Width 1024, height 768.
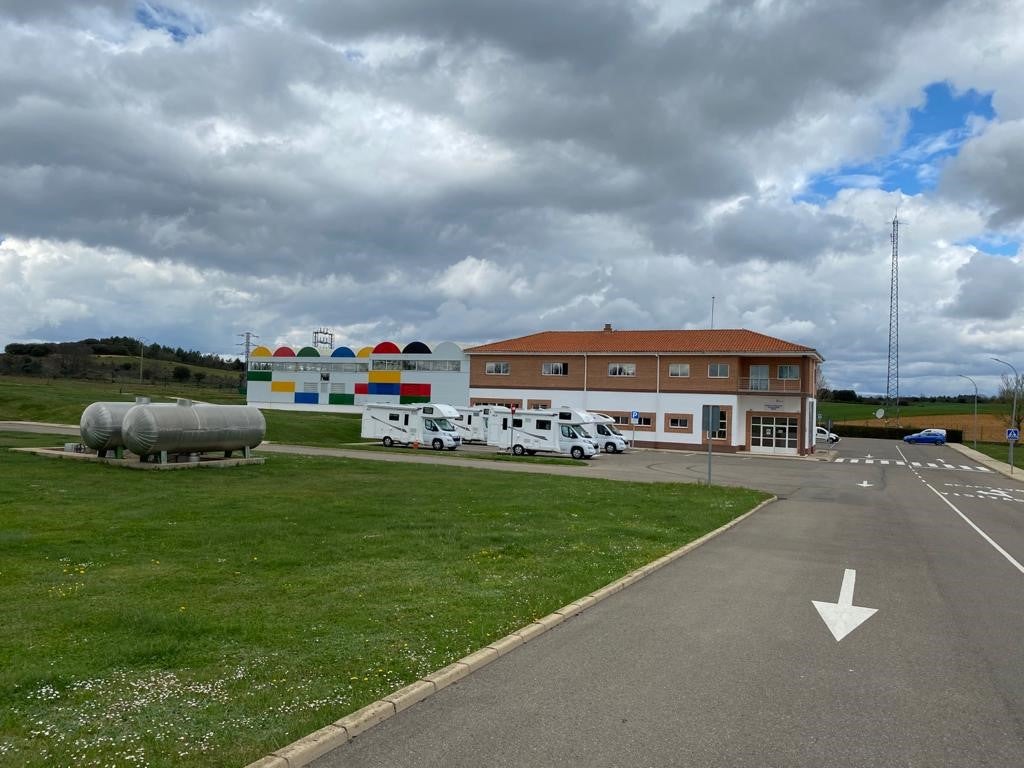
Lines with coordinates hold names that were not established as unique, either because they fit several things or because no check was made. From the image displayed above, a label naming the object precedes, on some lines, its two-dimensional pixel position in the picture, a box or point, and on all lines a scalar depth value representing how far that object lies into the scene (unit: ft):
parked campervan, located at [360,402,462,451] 144.46
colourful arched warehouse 227.40
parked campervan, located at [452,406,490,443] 159.79
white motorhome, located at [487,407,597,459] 137.49
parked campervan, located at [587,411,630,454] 158.59
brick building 178.29
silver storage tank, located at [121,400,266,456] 79.10
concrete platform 80.43
